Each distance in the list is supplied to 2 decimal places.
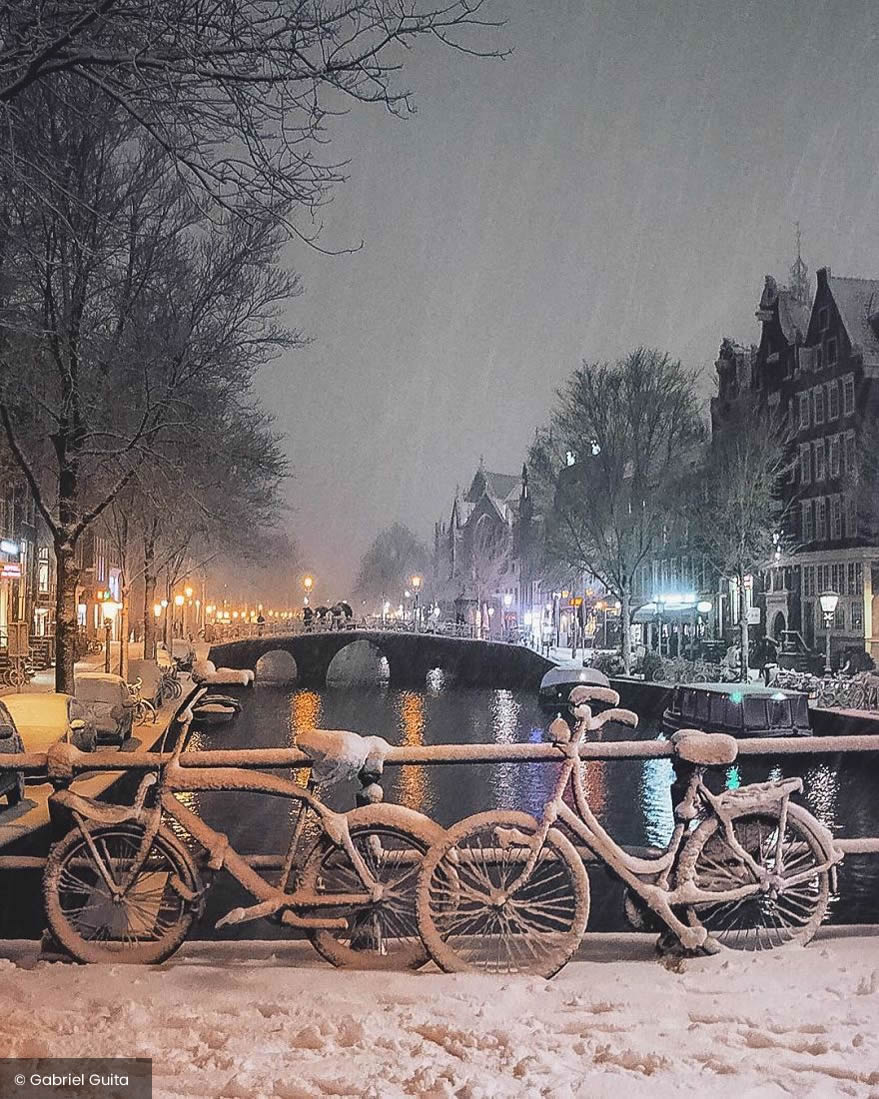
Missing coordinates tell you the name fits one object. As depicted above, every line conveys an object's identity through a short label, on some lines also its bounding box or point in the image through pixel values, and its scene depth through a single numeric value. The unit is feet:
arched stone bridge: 186.91
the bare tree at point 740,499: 144.77
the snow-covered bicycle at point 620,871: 16.30
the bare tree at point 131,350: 74.79
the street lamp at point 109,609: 96.68
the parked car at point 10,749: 41.06
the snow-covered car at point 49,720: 59.93
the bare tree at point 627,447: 146.00
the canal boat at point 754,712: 94.94
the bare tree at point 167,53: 21.26
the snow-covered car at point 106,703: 65.16
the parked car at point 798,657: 137.80
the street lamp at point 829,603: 115.24
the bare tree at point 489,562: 334.44
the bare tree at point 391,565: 478.18
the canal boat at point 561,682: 127.34
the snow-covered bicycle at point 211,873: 16.57
